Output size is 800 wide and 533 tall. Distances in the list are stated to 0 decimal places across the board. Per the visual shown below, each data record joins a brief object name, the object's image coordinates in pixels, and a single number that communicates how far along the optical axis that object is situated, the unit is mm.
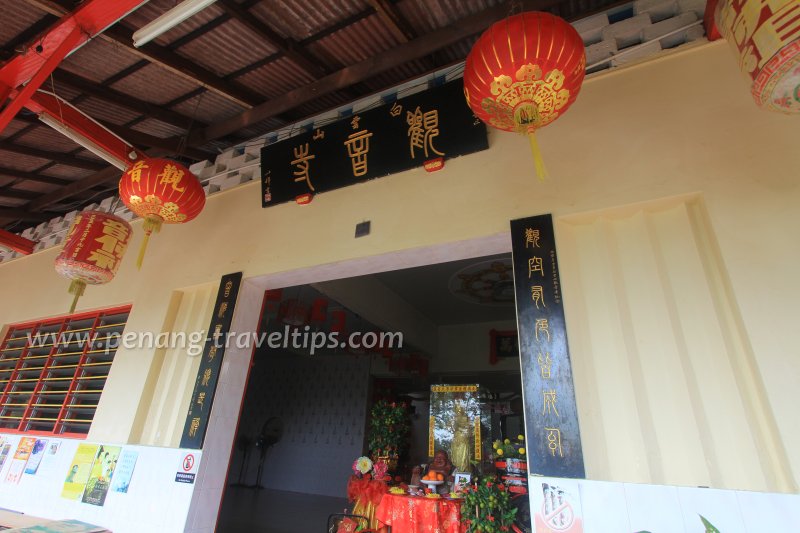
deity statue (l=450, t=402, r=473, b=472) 3070
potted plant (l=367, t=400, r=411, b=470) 3525
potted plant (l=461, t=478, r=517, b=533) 2273
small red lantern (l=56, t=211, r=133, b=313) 2955
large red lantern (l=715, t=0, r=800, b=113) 1119
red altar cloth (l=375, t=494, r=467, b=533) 2682
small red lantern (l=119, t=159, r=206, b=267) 2656
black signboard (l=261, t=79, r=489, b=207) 2557
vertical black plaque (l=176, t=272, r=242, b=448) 2729
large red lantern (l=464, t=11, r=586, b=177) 1506
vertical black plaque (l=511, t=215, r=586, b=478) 1680
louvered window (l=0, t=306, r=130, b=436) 3605
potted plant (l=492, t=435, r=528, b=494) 2498
